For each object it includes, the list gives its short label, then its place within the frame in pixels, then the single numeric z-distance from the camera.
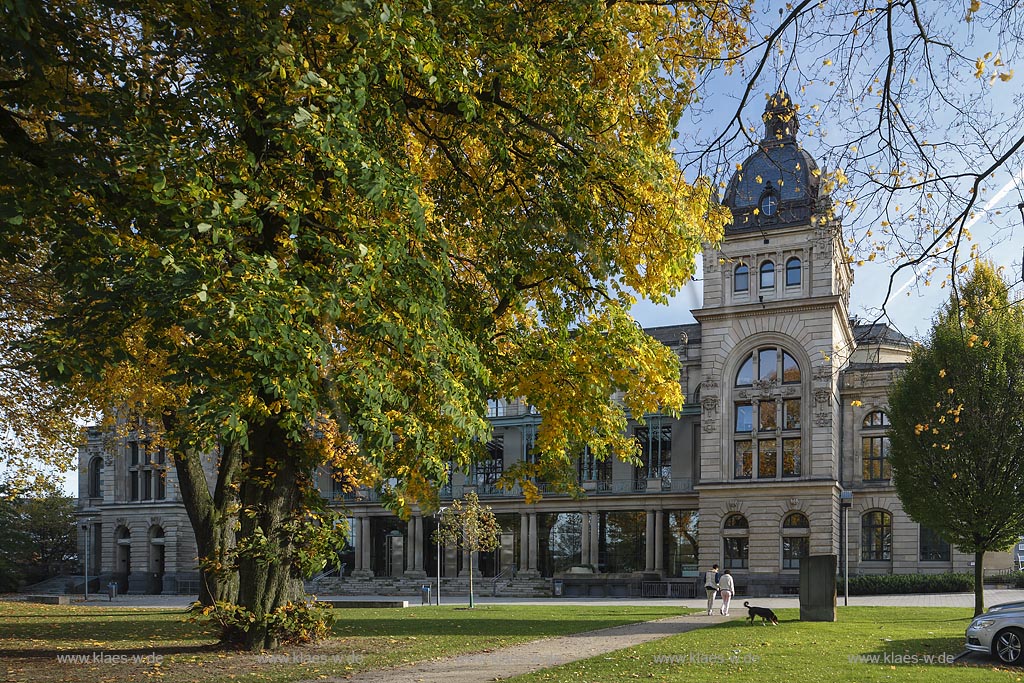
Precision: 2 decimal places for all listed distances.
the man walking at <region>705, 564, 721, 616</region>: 28.03
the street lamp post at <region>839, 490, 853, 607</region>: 35.66
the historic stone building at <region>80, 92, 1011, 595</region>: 49.00
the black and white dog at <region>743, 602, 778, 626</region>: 23.58
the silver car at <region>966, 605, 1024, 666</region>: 15.45
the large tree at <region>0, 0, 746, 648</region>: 10.07
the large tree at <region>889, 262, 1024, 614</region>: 26.78
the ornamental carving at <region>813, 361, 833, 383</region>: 48.54
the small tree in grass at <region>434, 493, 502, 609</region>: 38.47
